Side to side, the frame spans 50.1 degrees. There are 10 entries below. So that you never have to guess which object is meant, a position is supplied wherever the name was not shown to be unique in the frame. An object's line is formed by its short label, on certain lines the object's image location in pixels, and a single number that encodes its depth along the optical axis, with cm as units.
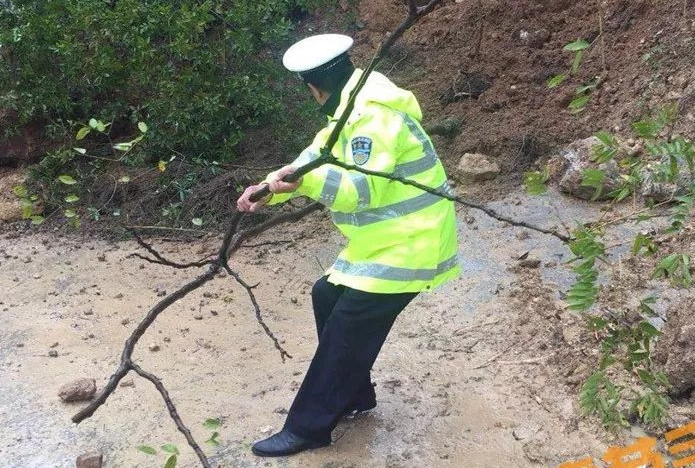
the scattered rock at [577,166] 481
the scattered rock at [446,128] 592
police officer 257
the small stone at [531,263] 436
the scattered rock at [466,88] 621
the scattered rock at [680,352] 301
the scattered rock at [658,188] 395
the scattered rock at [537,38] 625
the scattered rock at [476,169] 546
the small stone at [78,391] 360
